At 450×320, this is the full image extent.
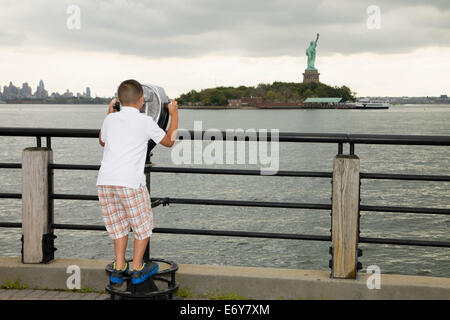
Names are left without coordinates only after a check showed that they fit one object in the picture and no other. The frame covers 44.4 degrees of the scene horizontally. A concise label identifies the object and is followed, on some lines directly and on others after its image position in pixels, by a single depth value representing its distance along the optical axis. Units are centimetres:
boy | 356
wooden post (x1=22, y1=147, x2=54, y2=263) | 457
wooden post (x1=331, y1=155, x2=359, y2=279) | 420
